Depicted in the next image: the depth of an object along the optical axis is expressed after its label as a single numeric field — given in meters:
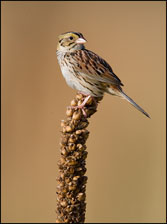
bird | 6.80
